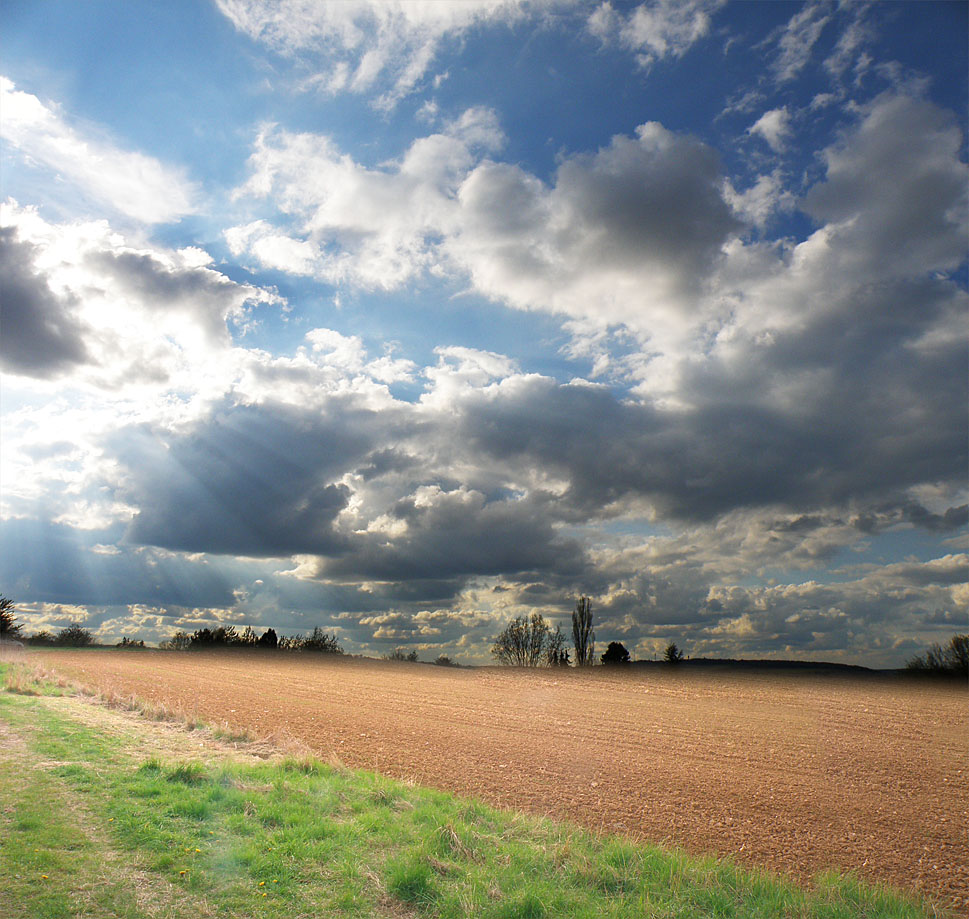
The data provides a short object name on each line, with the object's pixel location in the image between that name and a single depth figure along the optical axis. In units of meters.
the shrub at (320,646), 57.81
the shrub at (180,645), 57.25
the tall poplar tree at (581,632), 57.19
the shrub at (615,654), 42.66
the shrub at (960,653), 32.22
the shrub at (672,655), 38.03
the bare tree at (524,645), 56.52
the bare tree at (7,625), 51.62
